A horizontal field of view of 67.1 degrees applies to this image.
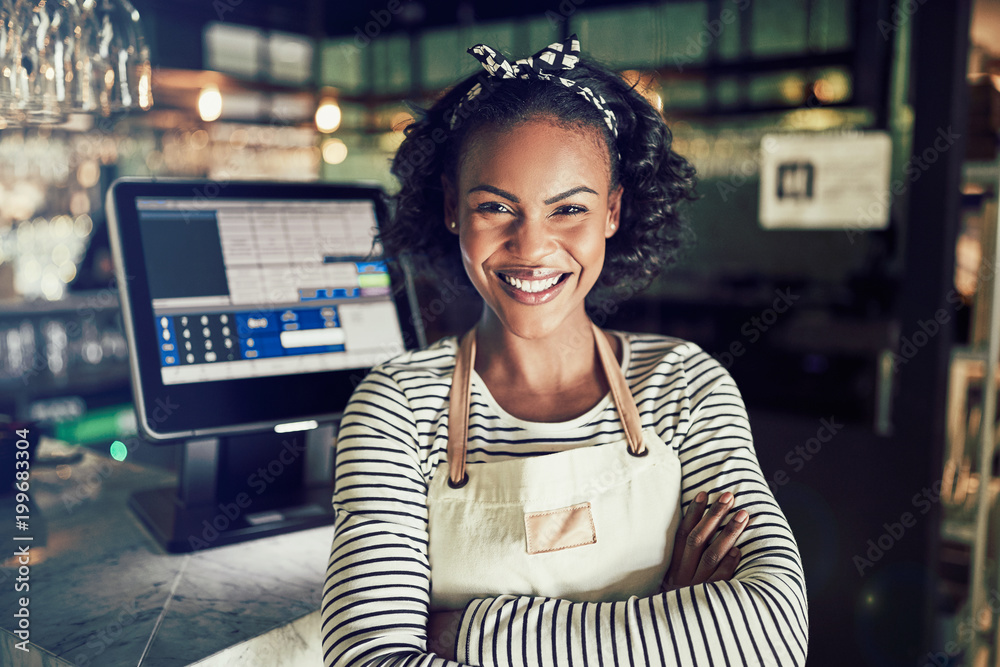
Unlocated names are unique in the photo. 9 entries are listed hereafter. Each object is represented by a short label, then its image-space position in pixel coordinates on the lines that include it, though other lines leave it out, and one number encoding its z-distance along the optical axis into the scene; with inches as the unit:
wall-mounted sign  116.6
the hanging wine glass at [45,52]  51.8
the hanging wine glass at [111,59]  53.7
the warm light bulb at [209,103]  169.9
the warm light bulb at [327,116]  178.1
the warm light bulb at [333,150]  232.2
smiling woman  33.9
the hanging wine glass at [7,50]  51.3
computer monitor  48.0
